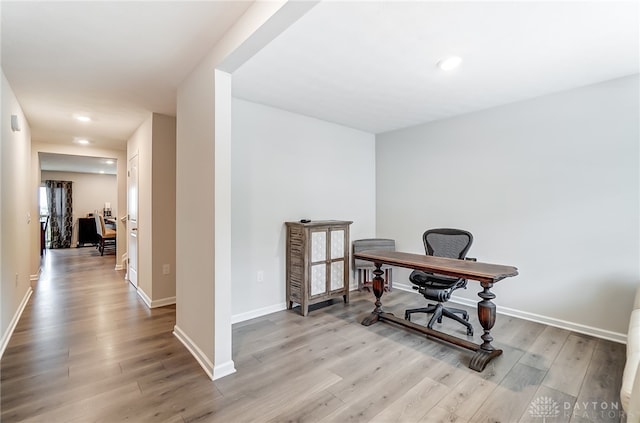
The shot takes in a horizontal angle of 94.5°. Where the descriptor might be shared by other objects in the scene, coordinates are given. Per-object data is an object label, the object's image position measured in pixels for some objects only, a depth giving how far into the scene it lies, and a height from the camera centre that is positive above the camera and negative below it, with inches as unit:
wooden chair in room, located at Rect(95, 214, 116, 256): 288.3 -22.5
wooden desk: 87.1 -20.0
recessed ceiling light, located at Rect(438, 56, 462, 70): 90.7 +46.1
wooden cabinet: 131.7 -24.4
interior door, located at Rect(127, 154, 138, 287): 169.2 -4.4
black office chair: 111.8 -27.7
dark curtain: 341.1 -1.1
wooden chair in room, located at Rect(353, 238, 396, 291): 166.2 -30.1
